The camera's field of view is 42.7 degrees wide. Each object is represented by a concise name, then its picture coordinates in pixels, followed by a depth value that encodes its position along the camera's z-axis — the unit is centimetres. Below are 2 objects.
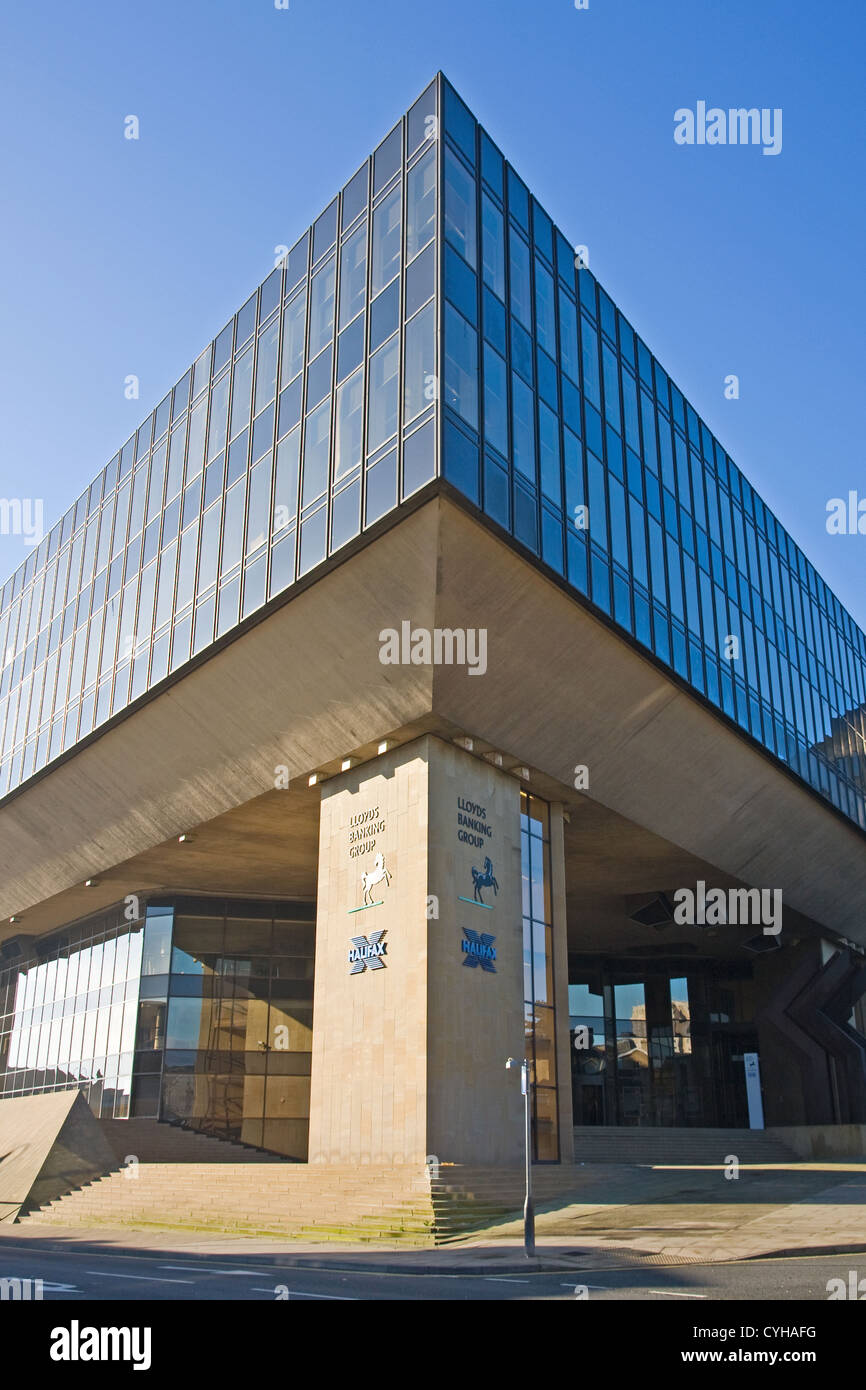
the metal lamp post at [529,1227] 1898
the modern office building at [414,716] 2825
